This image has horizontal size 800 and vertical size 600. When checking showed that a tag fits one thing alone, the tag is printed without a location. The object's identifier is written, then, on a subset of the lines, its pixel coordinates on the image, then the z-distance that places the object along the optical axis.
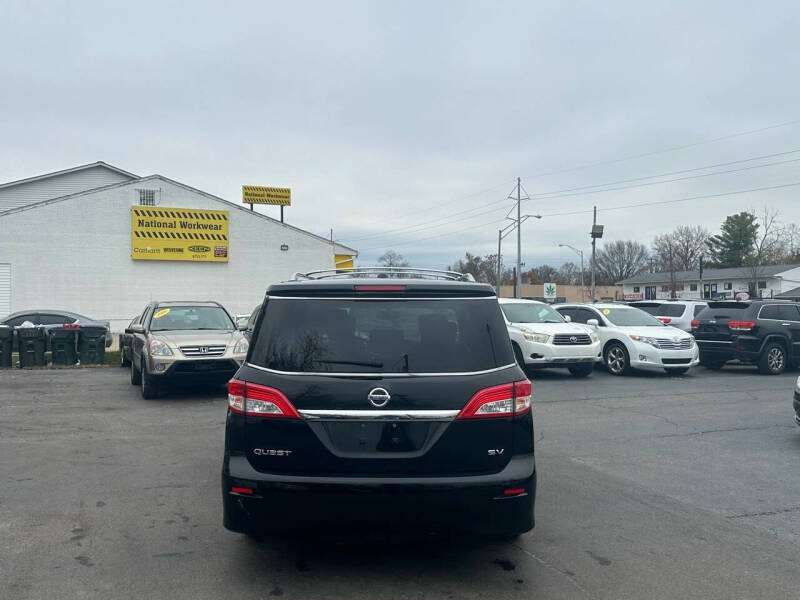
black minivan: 3.94
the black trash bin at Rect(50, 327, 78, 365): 17.56
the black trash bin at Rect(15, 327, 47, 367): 17.12
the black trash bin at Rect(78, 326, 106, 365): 17.89
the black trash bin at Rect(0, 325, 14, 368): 17.08
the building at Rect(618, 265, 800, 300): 76.72
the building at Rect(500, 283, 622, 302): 98.19
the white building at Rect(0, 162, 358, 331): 29.61
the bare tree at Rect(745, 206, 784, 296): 74.75
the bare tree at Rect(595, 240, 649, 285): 120.31
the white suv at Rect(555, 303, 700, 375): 16.22
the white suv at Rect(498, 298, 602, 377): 15.34
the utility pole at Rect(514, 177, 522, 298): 46.53
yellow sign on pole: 48.59
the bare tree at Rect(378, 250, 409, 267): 90.50
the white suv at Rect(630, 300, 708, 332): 21.25
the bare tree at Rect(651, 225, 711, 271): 101.56
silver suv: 11.59
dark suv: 16.89
